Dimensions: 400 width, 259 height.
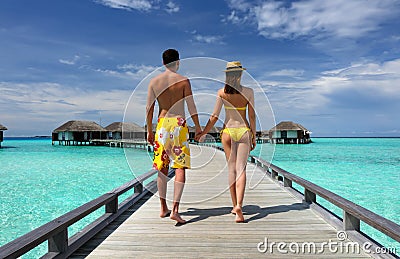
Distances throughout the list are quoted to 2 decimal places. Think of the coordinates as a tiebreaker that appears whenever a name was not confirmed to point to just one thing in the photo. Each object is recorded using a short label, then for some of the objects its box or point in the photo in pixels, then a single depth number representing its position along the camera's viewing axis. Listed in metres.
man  3.01
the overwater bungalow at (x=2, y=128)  37.83
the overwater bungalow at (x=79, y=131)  44.72
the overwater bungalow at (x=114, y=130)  46.28
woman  3.13
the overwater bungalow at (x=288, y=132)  47.97
